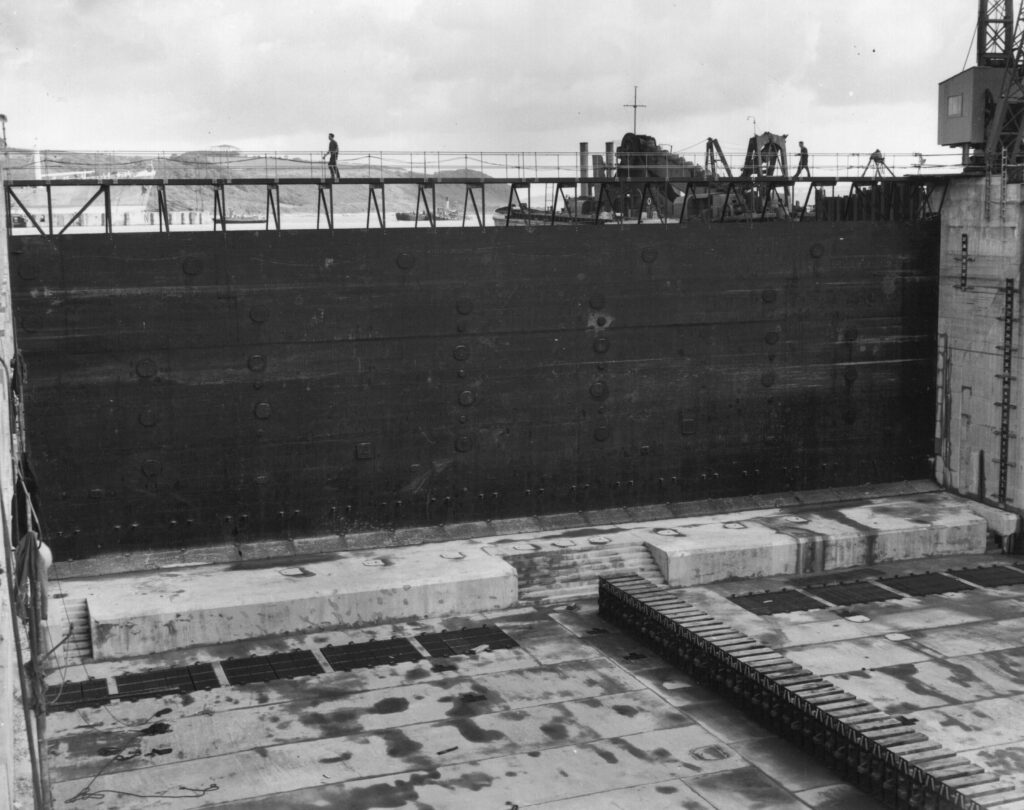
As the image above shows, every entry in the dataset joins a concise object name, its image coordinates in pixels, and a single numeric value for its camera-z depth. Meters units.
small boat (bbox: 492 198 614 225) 36.31
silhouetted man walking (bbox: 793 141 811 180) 36.34
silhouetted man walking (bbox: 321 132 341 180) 31.41
